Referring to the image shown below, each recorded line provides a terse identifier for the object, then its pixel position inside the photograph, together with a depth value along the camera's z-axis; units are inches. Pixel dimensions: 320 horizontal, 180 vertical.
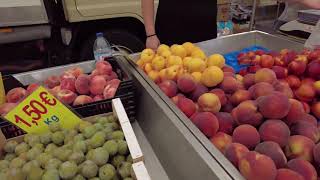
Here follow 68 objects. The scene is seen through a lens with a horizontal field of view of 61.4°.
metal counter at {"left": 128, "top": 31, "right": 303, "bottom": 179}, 34.4
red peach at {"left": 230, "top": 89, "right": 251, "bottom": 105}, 35.0
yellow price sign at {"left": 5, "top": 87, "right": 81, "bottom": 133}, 34.6
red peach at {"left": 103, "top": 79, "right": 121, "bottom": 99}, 41.1
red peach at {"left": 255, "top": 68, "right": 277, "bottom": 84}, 37.4
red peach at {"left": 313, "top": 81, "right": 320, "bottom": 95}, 37.2
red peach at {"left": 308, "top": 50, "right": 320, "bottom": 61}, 41.6
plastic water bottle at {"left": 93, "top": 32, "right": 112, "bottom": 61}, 54.7
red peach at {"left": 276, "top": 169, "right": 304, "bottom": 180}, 22.9
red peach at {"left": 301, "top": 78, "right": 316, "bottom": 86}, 38.9
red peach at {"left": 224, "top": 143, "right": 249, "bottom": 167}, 25.8
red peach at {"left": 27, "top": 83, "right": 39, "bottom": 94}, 42.3
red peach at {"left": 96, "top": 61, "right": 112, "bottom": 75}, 47.2
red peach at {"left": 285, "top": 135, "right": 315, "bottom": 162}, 26.5
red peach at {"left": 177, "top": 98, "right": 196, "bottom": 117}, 34.9
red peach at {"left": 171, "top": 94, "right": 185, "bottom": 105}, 36.9
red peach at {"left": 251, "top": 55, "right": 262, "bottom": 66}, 46.9
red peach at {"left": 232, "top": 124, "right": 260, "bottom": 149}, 27.9
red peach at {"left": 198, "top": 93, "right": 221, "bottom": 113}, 34.1
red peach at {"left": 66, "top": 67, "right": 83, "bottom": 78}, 47.2
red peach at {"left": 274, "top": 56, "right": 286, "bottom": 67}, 44.3
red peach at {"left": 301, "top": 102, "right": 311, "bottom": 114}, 35.1
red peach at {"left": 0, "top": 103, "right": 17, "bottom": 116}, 37.8
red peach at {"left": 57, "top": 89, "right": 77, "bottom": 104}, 40.4
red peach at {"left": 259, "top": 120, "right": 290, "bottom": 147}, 27.4
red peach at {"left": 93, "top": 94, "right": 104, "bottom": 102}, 41.1
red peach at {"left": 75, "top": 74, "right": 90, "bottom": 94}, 43.0
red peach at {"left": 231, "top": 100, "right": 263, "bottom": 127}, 30.2
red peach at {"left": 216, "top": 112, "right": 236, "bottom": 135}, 31.6
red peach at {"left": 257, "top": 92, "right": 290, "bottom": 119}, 29.3
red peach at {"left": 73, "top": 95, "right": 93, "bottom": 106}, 39.8
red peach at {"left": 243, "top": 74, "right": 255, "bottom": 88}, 38.8
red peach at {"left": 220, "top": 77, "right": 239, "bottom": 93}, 37.9
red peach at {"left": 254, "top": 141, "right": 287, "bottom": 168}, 25.2
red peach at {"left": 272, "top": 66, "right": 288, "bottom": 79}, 41.4
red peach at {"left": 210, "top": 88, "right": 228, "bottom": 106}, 35.8
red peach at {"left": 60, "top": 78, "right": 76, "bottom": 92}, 43.6
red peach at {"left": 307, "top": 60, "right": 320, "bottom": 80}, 39.9
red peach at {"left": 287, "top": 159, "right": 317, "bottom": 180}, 24.0
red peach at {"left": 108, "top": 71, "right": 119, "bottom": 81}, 46.4
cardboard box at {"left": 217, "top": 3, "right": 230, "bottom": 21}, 153.4
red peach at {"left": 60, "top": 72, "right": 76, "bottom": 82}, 45.1
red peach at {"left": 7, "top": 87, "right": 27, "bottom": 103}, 41.8
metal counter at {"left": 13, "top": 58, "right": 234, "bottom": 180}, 26.2
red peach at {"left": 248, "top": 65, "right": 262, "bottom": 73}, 44.8
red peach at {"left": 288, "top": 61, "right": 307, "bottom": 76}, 41.6
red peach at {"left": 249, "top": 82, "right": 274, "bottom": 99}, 33.3
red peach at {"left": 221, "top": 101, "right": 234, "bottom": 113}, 35.8
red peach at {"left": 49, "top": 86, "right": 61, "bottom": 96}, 41.9
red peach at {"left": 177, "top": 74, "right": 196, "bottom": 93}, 38.2
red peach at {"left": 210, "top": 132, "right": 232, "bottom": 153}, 29.3
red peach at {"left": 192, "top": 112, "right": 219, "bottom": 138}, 30.8
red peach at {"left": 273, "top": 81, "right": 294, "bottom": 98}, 35.2
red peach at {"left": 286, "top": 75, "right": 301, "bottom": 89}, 39.9
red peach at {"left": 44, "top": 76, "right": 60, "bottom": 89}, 46.2
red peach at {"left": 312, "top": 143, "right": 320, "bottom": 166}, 25.5
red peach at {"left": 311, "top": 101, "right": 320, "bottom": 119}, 35.0
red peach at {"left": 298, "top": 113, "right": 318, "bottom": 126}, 30.8
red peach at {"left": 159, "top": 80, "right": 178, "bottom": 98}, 38.9
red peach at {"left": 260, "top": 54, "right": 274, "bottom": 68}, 45.1
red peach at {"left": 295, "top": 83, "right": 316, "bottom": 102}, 37.0
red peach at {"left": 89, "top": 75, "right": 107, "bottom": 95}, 43.1
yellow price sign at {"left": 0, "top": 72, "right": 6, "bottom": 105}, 41.2
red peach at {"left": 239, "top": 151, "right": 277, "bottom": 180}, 23.1
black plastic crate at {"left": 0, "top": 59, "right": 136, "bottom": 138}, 35.0
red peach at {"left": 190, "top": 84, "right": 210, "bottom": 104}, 37.6
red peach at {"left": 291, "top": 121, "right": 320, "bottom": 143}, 28.4
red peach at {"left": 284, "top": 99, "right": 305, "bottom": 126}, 30.9
